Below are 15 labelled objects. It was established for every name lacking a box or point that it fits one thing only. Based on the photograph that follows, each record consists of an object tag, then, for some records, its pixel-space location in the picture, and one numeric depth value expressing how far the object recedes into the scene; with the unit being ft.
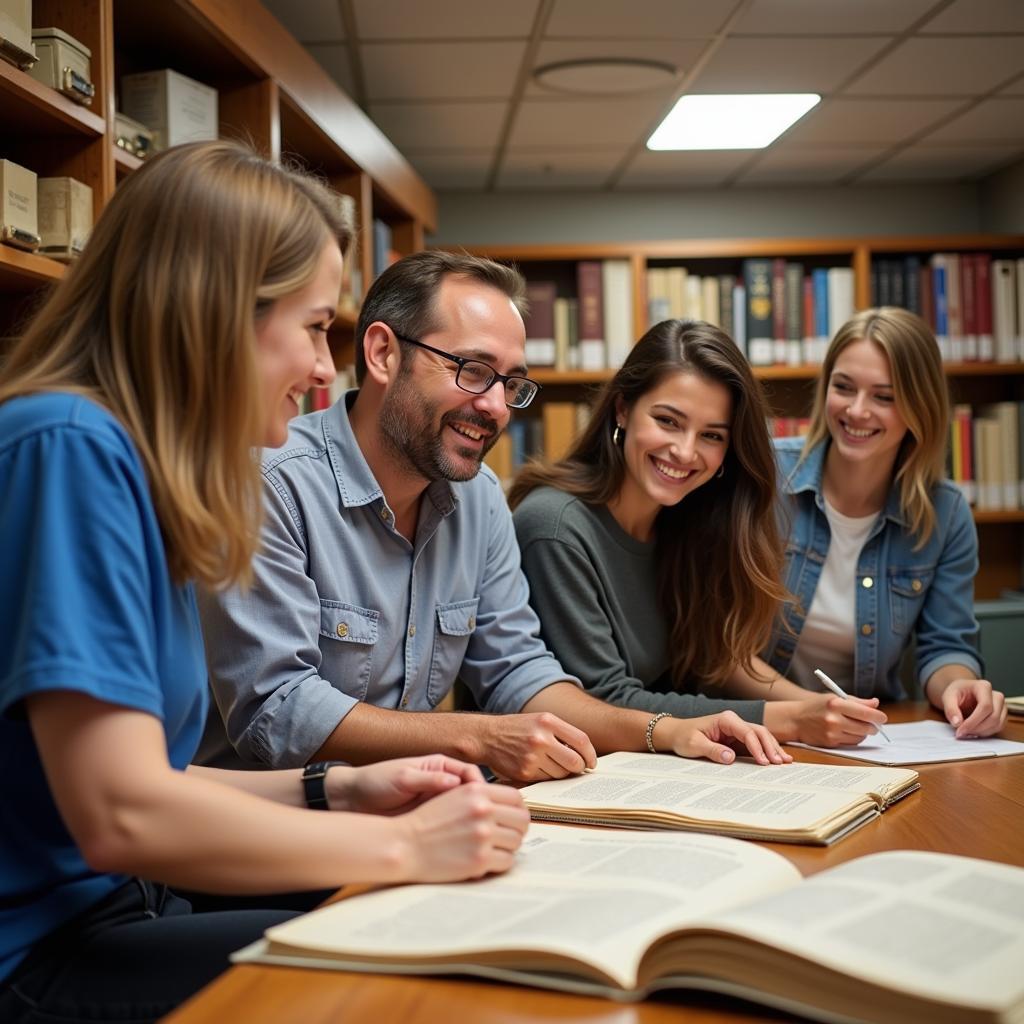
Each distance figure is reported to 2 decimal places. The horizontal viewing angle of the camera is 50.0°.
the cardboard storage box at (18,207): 5.38
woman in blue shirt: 2.57
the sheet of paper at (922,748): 4.87
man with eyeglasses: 4.47
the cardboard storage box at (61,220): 5.84
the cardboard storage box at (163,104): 7.46
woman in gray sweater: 6.09
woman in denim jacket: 7.06
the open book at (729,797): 3.49
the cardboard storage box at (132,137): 6.63
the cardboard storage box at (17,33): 5.16
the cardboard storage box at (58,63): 5.62
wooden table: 2.22
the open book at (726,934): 2.14
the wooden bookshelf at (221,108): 5.89
